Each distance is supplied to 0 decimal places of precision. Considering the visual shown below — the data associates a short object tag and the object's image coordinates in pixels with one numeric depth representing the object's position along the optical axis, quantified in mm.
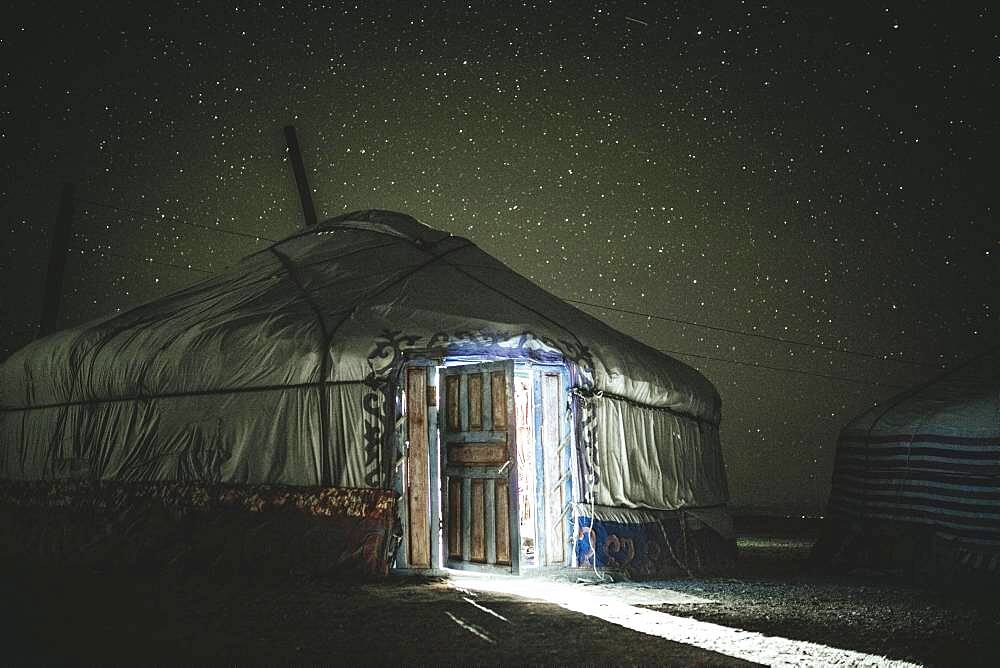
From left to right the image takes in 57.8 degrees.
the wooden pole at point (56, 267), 9680
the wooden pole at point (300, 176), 10422
